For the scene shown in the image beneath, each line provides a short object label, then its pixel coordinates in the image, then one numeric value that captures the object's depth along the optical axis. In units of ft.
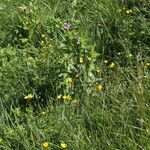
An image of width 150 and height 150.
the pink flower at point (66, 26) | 11.66
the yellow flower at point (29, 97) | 10.52
